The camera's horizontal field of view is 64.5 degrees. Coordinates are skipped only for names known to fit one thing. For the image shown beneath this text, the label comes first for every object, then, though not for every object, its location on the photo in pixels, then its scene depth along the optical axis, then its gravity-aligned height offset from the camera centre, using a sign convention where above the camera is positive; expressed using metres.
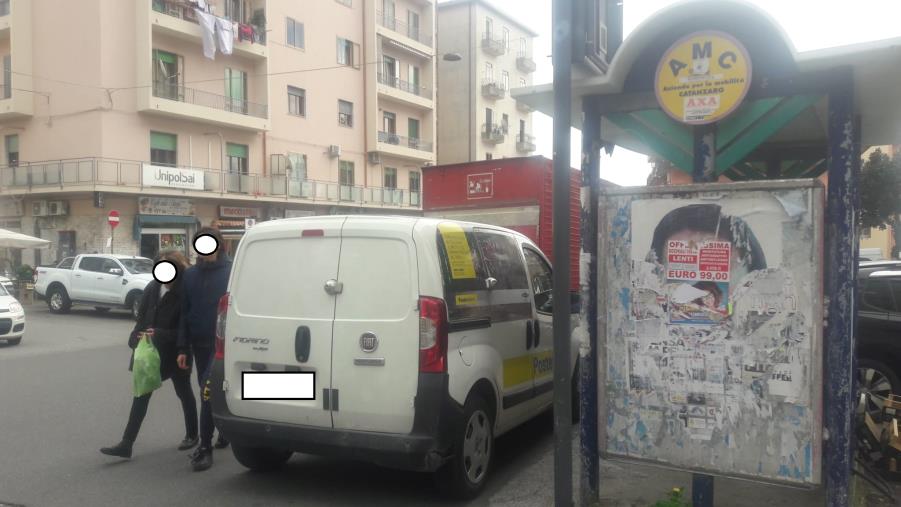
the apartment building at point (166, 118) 27.05 +4.93
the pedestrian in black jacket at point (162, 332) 5.64 -0.77
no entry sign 23.62 +0.56
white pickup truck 18.83 -1.25
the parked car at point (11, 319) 12.77 -1.52
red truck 11.08 +0.70
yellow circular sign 3.94 +0.91
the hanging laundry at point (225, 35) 29.39 +8.35
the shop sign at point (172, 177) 27.31 +2.32
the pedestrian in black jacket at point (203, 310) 5.63 -0.58
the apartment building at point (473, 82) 49.25 +10.98
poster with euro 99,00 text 3.72 -0.48
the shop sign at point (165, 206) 28.19 +1.23
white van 4.35 -0.67
